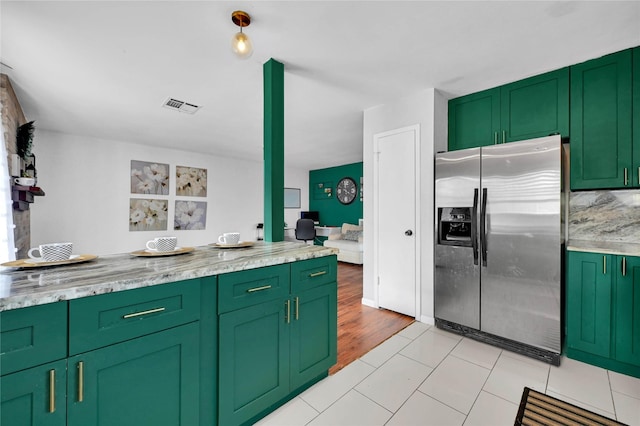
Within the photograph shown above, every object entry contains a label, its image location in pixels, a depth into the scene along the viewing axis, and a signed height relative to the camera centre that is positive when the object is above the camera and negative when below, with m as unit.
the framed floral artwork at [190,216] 6.10 -0.11
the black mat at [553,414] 1.51 -1.19
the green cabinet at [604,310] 1.91 -0.74
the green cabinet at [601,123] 2.13 +0.74
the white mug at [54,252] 1.23 -0.19
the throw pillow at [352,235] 6.02 -0.55
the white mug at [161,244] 1.53 -0.19
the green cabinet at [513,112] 2.39 +0.98
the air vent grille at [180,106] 3.23 +1.33
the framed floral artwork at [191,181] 6.04 +0.69
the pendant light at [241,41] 1.70 +1.09
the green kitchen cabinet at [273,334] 1.35 -0.71
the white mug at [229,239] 1.89 -0.20
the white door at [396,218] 2.96 -0.08
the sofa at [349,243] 5.63 -0.70
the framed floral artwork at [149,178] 5.48 +0.71
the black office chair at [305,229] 6.33 -0.42
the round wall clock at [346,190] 7.12 +0.58
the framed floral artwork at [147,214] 5.51 -0.06
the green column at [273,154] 2.18 +0.48
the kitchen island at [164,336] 0.86 -0.52
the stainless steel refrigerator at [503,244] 2.11 -0.29
